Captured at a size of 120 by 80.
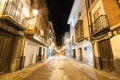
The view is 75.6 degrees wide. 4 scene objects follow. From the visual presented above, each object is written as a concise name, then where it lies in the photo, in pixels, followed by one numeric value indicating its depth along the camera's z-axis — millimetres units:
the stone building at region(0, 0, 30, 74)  5234
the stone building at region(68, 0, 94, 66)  11177
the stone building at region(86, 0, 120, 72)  6137
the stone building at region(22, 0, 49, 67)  8375
